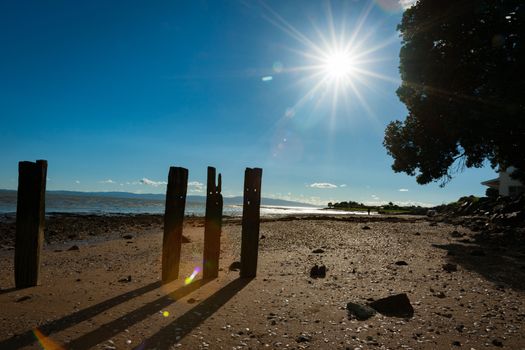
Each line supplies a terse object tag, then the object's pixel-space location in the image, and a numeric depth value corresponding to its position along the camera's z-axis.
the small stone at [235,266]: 8.84
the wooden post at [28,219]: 6.81
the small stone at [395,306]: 5.40
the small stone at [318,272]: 7.88
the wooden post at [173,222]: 7.37
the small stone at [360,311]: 5.18
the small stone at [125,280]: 7.45
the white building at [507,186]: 50.81
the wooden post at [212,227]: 7.82
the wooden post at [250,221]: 7.95
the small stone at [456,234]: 16.66
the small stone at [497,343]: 4.32
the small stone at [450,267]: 8.50
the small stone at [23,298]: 5.87
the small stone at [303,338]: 4.47
